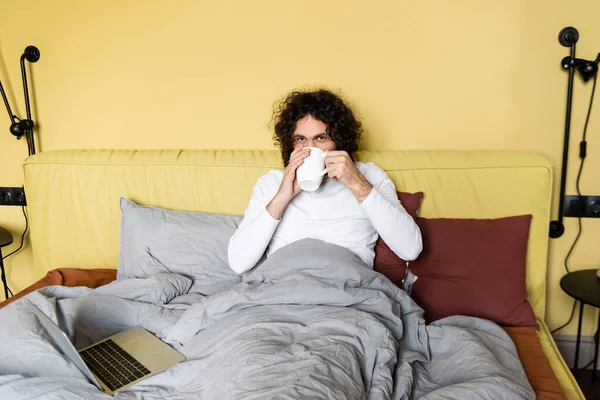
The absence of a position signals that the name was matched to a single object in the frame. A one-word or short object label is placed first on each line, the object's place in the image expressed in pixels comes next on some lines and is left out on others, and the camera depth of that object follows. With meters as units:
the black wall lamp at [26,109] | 2.08
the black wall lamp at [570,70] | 1.70
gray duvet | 1.02
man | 1.47
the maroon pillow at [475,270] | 1.51
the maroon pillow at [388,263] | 1.58
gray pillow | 1.70
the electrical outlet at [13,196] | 2.23
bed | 1.34
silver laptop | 1.11
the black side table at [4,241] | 2.02
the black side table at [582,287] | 1.59
